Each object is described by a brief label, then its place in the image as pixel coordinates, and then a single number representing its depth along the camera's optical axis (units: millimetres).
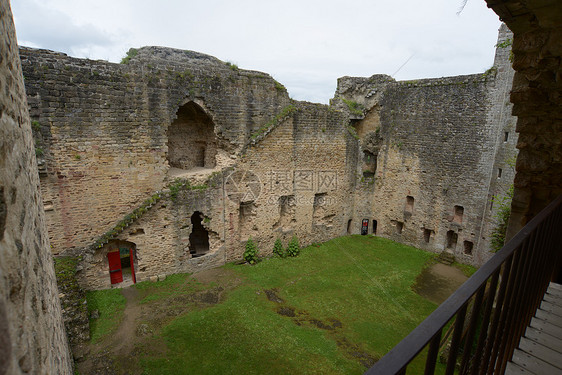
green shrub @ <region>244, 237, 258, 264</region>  12338
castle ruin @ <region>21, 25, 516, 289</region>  8609
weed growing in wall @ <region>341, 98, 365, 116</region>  15597
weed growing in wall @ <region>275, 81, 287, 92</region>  12102
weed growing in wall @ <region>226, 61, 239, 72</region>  11053
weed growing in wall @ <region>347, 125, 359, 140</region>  14870
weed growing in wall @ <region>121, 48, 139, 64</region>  9394
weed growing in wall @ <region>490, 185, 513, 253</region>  9867
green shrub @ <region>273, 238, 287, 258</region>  13232
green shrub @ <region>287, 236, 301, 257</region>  13453
